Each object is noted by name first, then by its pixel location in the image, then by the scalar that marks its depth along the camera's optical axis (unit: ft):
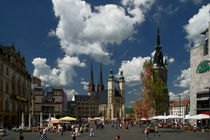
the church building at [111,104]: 610.15
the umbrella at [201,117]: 143.60
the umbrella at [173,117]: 170.58
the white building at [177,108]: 562.25
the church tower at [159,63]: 468.34
